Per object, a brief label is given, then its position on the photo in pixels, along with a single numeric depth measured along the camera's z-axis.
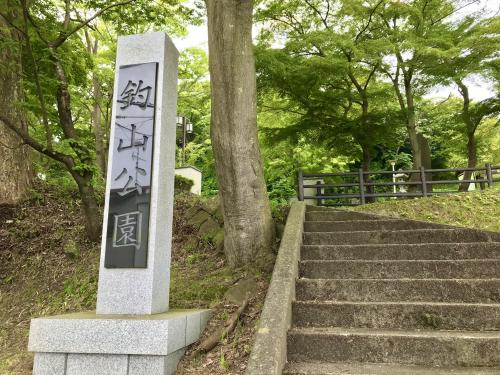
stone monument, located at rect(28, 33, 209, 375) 3.34
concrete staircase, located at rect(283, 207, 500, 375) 3.17
